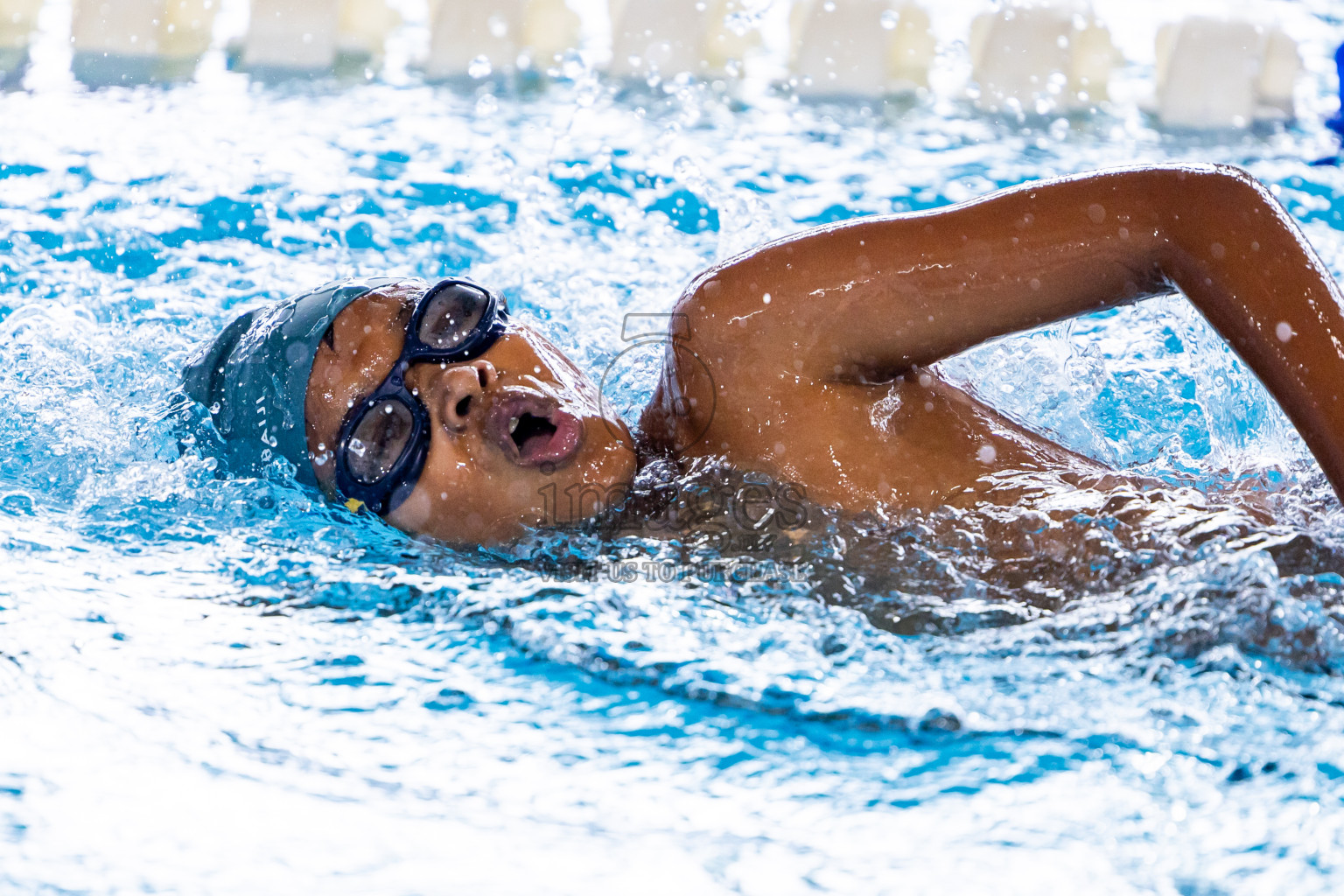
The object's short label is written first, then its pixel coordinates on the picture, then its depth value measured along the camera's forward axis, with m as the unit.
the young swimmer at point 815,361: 3.14
